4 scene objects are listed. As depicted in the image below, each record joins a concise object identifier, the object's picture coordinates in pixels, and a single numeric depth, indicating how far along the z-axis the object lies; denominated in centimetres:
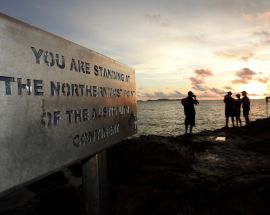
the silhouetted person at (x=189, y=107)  1067
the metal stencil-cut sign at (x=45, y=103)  113
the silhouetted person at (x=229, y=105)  1238
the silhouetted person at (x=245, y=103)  1276
